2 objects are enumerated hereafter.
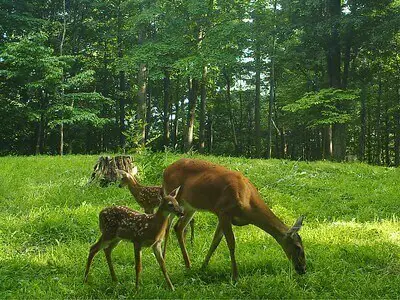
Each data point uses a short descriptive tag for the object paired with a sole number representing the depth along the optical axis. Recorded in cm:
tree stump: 977
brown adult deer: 494
